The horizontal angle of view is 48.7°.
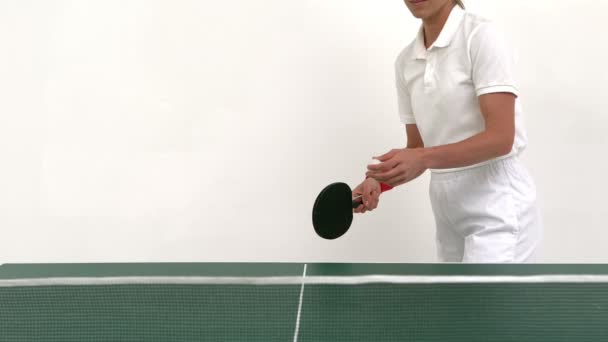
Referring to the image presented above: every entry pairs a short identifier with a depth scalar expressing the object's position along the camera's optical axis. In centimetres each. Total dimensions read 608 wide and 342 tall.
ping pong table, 136
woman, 183
